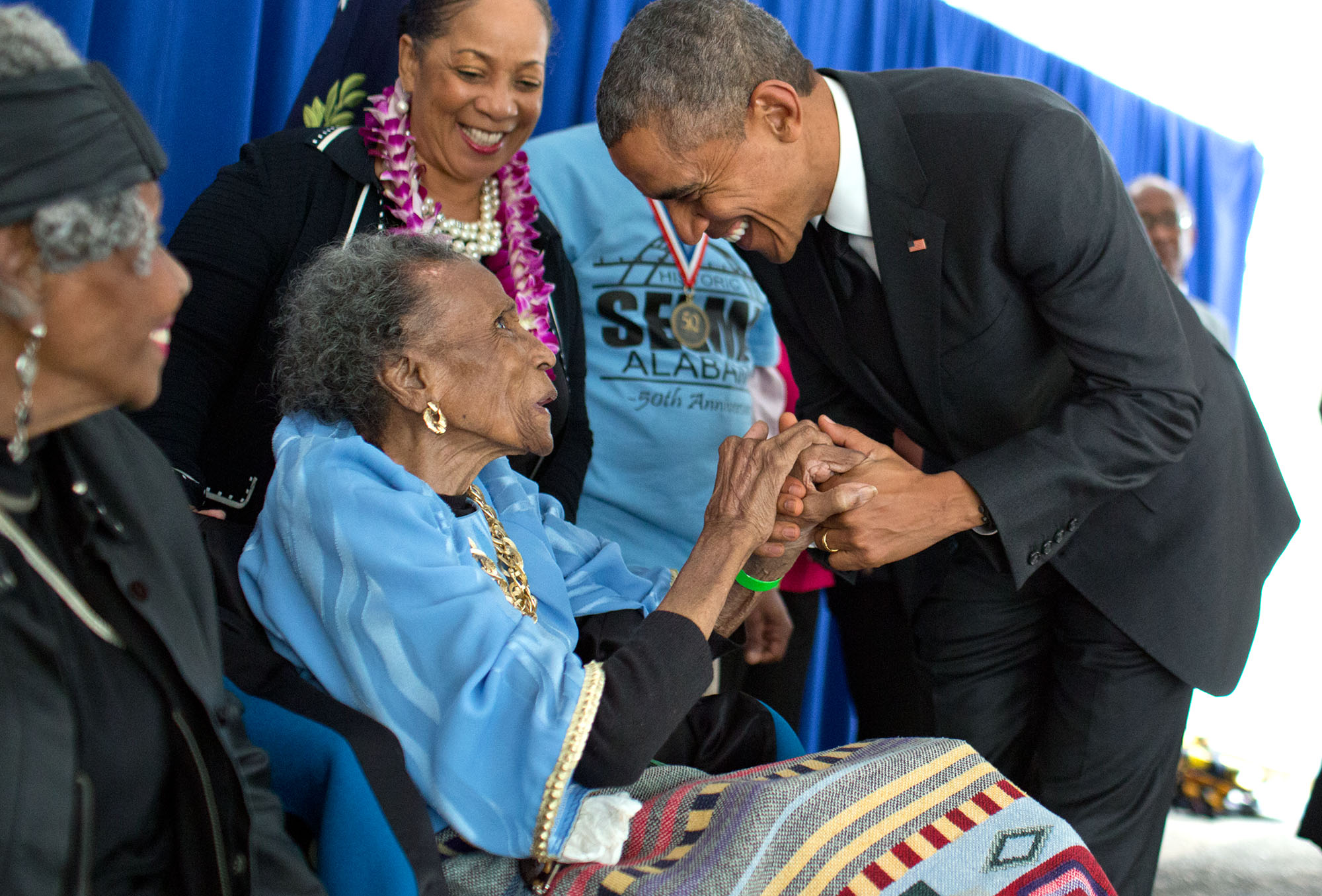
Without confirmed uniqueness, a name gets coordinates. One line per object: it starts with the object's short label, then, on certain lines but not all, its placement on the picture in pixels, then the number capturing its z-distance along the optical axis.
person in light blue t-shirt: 2.54
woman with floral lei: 1.93
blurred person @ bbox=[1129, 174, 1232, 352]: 3.87
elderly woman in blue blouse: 1.35
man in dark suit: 1.68
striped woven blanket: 1.31
